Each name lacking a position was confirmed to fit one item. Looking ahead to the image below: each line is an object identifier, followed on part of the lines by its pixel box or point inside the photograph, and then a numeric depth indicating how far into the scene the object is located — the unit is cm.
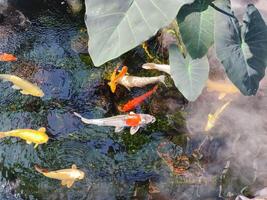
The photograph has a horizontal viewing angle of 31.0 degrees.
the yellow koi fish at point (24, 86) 355
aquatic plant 196
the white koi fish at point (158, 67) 376
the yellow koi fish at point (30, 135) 336
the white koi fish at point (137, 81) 368
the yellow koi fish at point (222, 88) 360
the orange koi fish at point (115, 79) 367
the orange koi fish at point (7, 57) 389
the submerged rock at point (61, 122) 354
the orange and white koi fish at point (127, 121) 342
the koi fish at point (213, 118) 346
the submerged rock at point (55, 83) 377
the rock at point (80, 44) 407
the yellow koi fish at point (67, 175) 320
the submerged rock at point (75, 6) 442
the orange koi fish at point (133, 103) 359
